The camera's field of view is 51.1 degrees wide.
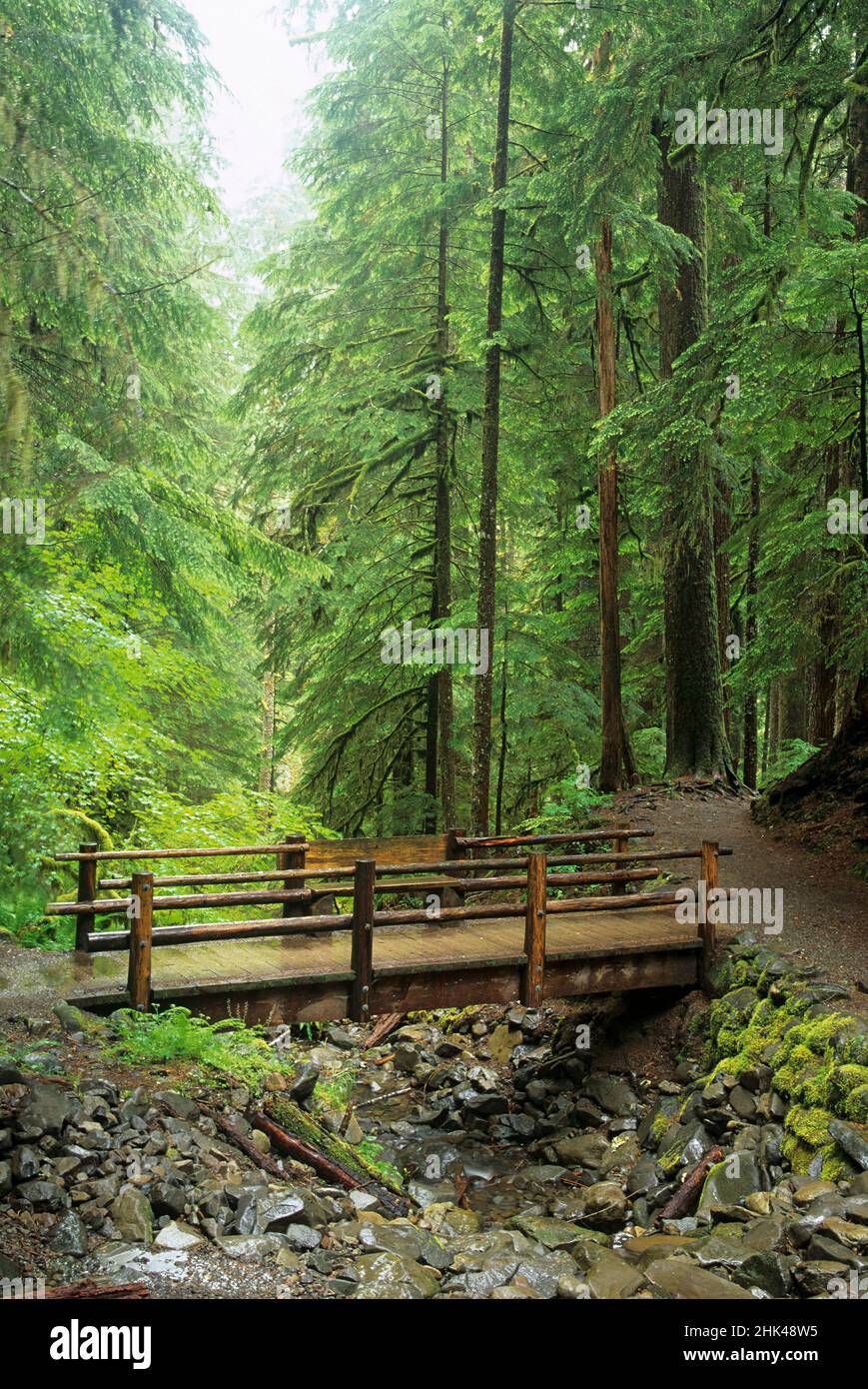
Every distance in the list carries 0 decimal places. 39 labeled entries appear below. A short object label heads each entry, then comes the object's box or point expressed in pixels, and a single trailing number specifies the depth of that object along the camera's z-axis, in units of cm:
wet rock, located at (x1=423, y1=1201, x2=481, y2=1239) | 614
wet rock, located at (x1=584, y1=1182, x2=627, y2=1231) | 624
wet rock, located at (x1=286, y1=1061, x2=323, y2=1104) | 660
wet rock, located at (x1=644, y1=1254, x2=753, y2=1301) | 457
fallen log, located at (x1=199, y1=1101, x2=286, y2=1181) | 550
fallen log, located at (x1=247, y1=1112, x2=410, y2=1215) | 595
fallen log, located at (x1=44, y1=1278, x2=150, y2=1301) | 375
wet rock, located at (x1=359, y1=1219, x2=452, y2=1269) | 507
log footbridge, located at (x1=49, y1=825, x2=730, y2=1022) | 653
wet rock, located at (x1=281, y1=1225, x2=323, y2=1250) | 470
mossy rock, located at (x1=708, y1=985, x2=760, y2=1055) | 755
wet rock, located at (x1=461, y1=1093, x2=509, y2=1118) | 852
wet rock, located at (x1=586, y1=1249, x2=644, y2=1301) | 482
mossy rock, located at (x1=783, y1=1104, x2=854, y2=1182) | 555
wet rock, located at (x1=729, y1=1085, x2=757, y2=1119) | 661
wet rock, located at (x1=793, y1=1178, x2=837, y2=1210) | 531
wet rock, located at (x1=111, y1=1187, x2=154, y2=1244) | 435
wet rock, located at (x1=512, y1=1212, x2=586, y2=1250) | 586
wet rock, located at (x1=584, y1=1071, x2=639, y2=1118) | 801
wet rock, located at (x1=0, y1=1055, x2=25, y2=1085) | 492
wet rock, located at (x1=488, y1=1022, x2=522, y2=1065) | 980
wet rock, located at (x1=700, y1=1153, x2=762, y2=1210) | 580
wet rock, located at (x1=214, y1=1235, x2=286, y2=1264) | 438
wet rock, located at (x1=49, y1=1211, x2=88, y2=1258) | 412
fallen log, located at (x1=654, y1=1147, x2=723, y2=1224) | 596
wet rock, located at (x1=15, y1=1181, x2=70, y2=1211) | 435
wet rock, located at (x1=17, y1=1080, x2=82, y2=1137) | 467
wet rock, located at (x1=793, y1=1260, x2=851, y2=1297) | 449
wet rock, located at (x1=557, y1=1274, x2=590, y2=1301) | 489
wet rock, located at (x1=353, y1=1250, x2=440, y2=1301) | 446
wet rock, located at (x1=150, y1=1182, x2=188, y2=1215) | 462
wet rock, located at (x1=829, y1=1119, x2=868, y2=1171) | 545
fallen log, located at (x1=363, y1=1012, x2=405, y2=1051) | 1059
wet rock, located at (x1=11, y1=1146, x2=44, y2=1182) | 444
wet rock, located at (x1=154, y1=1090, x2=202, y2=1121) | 545
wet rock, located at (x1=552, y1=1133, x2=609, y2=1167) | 738
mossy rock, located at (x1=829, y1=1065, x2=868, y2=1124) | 573
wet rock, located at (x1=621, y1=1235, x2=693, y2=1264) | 525
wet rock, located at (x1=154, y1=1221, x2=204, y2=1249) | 436
